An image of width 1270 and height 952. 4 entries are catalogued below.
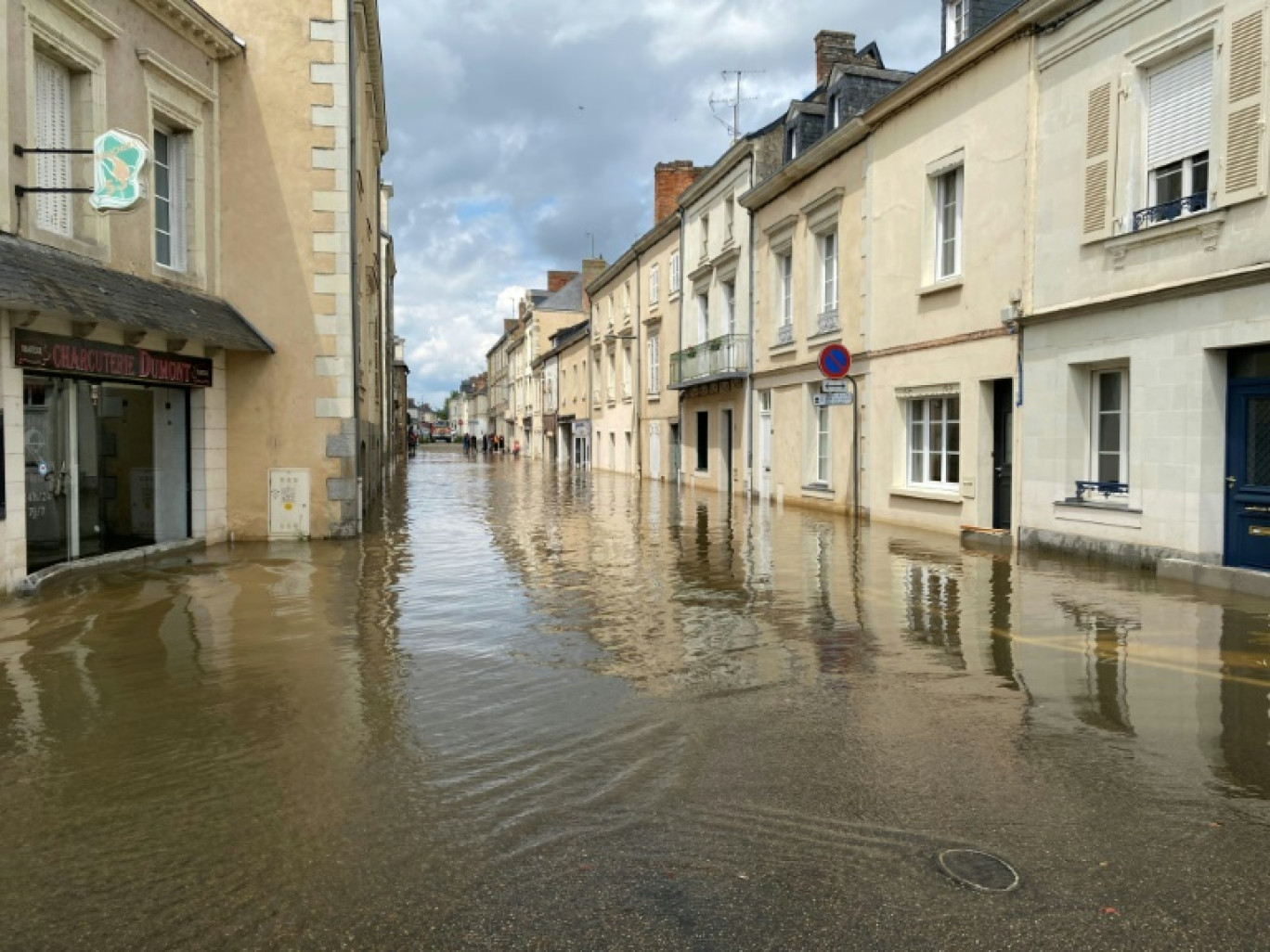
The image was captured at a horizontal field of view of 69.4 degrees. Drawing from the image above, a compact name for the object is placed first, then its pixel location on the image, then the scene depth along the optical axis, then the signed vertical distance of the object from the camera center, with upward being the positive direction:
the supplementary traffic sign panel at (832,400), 14.71 +0.80
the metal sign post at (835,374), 14.77 +1.25
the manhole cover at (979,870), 3.04 -1.44
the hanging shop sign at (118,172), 8.77 +2.68
